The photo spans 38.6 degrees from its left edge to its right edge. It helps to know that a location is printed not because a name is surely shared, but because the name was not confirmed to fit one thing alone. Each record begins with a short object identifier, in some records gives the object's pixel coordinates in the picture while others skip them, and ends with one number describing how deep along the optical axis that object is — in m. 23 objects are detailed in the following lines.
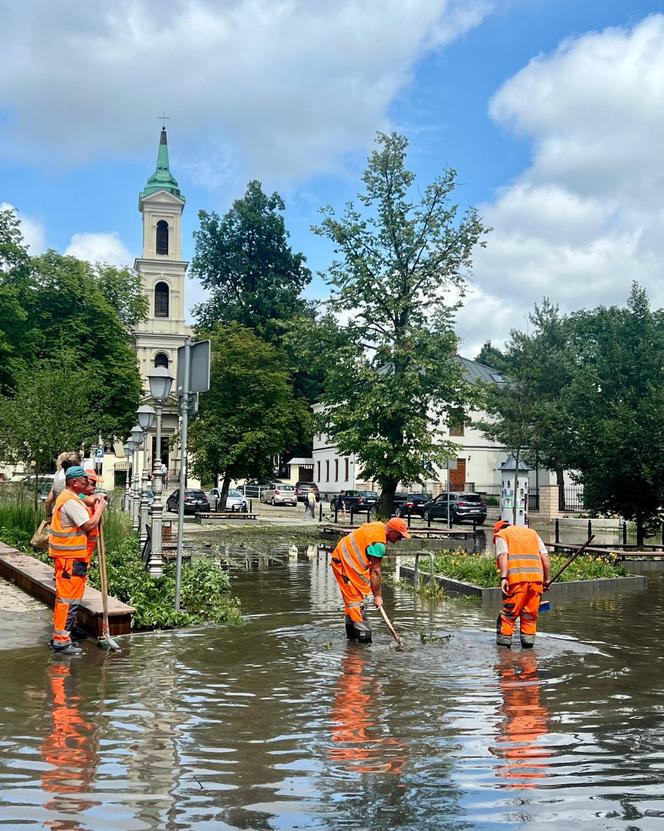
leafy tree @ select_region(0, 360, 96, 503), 25.83
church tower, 73.12
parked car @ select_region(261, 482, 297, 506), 60.00
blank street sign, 11.14
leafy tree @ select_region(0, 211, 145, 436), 43.25
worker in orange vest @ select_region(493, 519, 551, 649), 9.85
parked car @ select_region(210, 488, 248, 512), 48.94
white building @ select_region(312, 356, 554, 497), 60.00
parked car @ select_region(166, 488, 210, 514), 43.56
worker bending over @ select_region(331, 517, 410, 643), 9.98
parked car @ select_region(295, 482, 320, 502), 63.32
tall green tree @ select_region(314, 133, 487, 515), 31.19
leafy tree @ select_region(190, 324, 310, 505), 43.78
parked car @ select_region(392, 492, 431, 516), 45.47
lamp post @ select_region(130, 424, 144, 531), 27.45
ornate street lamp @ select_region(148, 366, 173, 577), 12.77
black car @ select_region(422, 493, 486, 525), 42.09
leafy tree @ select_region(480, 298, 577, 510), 54.09
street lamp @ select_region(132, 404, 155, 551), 17.28
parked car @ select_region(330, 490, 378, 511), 47.97
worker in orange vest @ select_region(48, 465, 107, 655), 8.92
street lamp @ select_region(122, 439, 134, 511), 29.17
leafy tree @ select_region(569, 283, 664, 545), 25.11
